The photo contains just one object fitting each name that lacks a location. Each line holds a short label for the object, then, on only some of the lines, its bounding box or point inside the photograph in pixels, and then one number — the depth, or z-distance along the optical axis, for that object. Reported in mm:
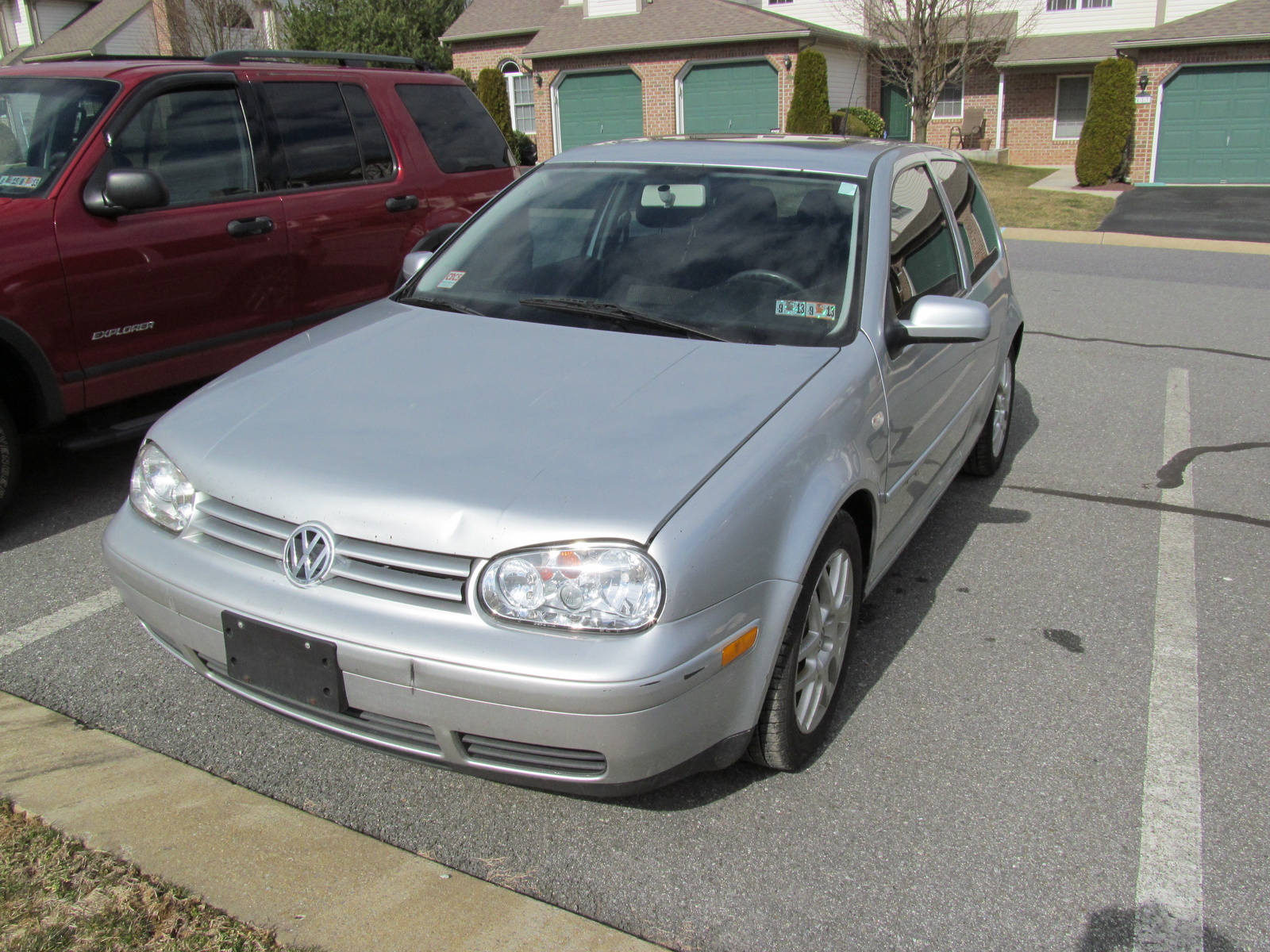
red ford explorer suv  4559
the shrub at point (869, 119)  28594
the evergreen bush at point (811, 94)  26016
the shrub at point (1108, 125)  23266
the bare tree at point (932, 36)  24328
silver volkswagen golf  2369
